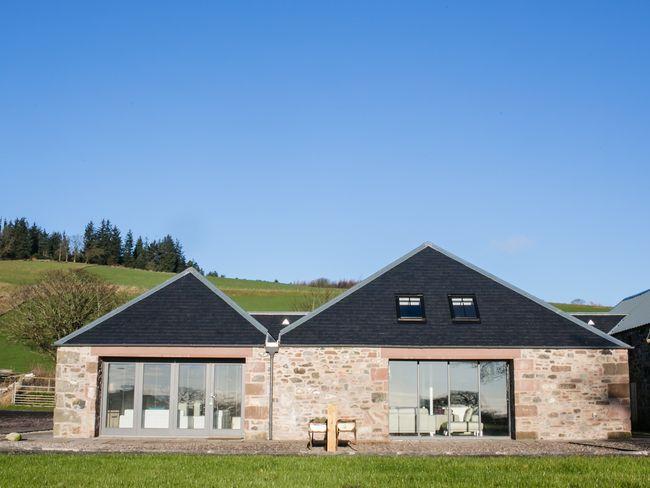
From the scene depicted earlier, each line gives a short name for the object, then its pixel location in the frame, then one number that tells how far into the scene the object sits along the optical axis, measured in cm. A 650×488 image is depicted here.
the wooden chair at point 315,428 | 1831
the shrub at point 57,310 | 4400
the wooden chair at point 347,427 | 1905
